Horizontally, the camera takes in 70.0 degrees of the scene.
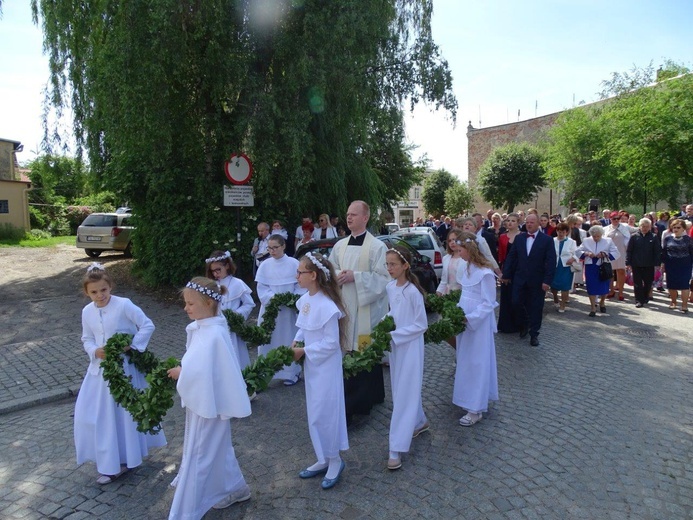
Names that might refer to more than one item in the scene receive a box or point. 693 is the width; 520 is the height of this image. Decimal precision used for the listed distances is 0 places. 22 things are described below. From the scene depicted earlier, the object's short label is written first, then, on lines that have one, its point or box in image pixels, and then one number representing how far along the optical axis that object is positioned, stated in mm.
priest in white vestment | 5252
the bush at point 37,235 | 29078
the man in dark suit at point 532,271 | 8086
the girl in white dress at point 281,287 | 6500
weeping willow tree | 10039
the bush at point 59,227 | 33688
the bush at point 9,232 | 27547
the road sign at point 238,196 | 10989
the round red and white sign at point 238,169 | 10781
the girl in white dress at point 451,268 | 6473
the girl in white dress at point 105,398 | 4129
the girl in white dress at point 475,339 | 5129
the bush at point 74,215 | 34938
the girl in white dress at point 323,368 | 3949
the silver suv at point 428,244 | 12367
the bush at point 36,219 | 33188
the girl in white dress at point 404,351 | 4203
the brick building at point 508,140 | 47781
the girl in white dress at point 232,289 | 5770
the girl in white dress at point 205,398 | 3336
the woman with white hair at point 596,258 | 10297
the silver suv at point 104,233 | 19562
